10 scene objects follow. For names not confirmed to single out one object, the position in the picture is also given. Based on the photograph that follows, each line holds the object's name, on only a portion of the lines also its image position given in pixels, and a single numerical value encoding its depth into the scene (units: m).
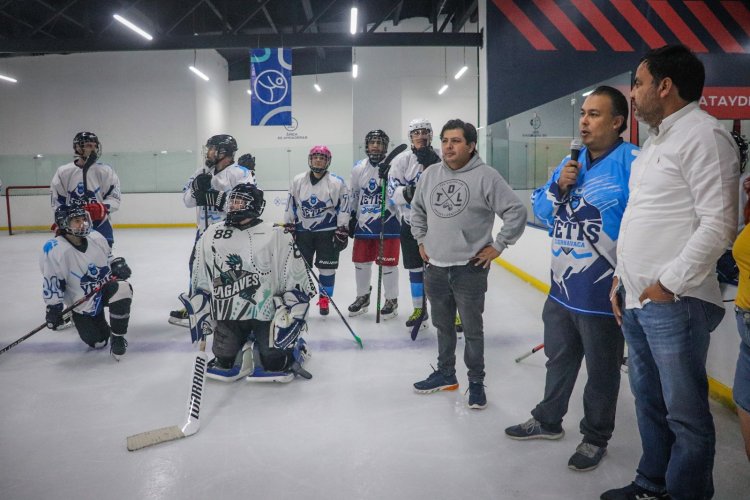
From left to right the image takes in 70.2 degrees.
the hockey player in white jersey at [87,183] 4.00
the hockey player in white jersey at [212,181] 3.79
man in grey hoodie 2.38
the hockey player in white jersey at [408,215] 3.83
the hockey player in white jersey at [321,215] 4.13
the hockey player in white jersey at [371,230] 4.20
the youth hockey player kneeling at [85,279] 3.19
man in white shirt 1.30
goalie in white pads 2.69
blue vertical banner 7.45
